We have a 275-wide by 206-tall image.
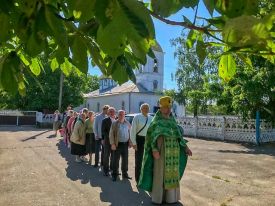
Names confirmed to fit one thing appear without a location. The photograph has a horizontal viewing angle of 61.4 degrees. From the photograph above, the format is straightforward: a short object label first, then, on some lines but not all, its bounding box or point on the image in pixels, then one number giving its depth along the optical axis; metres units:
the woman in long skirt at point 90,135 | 6.93
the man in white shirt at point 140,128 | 4.72
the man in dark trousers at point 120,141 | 5.30
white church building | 30.14
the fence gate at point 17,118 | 21.97
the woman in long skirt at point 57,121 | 13.86
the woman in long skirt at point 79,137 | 6.89
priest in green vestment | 3.81
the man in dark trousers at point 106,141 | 5.70
